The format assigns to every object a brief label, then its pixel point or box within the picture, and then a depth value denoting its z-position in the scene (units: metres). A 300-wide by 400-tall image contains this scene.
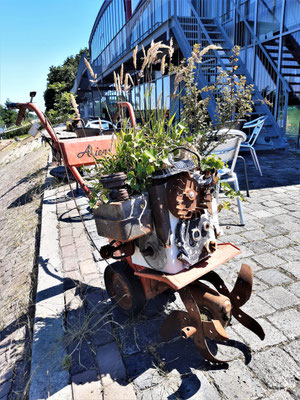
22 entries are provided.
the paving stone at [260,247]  3.22
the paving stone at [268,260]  2.96
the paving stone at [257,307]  2.28
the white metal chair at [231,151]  3.71
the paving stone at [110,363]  1.80
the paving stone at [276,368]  1.70
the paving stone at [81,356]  1.88
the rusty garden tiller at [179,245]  1.71
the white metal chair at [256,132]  6.10
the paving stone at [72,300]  2.50
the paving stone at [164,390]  1.67
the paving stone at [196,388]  1.65
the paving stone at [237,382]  1.65
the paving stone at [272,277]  2.66
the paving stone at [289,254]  3.04
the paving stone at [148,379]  1.75
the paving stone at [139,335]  2.02
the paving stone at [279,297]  2.36
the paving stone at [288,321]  2.07
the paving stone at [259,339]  1.98
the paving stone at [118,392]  1.67
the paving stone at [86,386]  1.69
